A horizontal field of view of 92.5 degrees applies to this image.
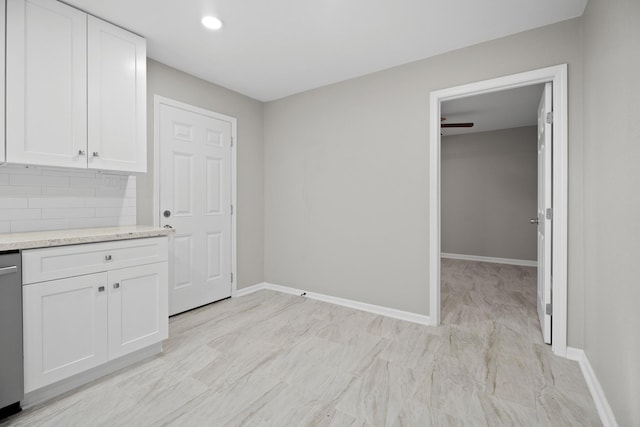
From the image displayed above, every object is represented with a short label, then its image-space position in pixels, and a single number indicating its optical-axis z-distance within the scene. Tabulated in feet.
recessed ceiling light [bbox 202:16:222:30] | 7.36
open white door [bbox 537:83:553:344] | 7.66
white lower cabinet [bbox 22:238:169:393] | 5.48
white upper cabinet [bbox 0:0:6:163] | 5.88
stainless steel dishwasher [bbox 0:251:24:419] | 5.08
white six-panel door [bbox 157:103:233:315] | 9.93
